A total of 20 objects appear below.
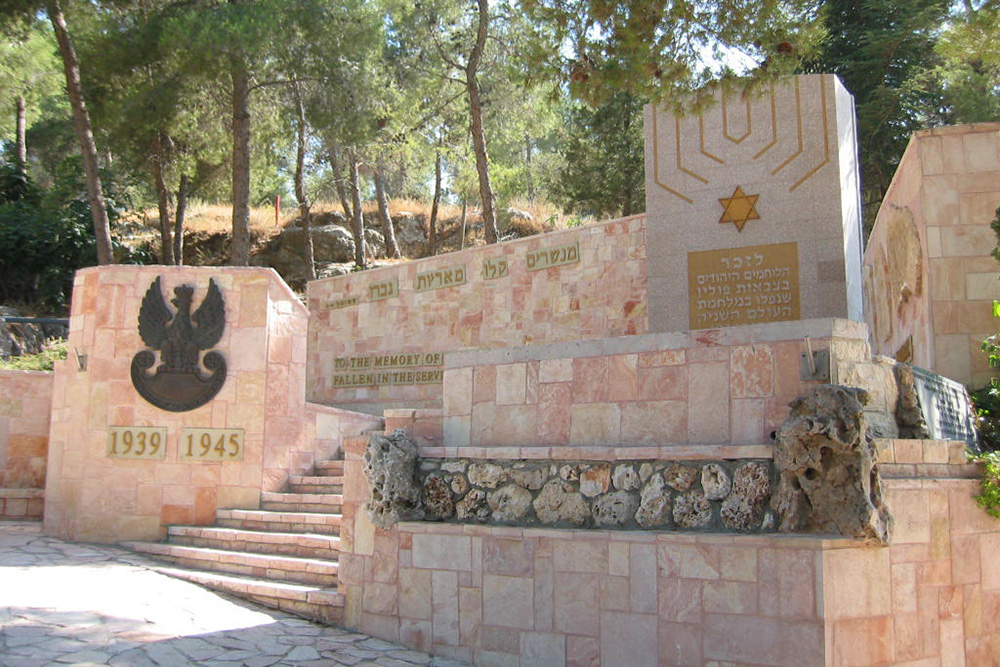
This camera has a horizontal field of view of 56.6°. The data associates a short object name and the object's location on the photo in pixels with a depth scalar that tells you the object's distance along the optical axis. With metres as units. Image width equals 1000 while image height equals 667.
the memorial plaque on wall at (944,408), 5.69
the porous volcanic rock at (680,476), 5.20
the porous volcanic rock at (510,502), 5.86
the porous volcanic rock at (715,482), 5.06
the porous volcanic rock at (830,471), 4.68
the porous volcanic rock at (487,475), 5.98
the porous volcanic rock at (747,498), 4.94
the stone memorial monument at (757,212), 8.12
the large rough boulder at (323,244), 23.95
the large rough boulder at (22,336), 13.70
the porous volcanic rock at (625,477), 5.42
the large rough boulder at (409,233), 26.95
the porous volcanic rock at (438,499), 6.16
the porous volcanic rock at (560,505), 5.62
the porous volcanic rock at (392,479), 6.18
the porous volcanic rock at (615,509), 5.42
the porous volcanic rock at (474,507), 6.02
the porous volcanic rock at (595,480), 5.55
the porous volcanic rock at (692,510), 5.11
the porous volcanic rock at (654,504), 5.27
